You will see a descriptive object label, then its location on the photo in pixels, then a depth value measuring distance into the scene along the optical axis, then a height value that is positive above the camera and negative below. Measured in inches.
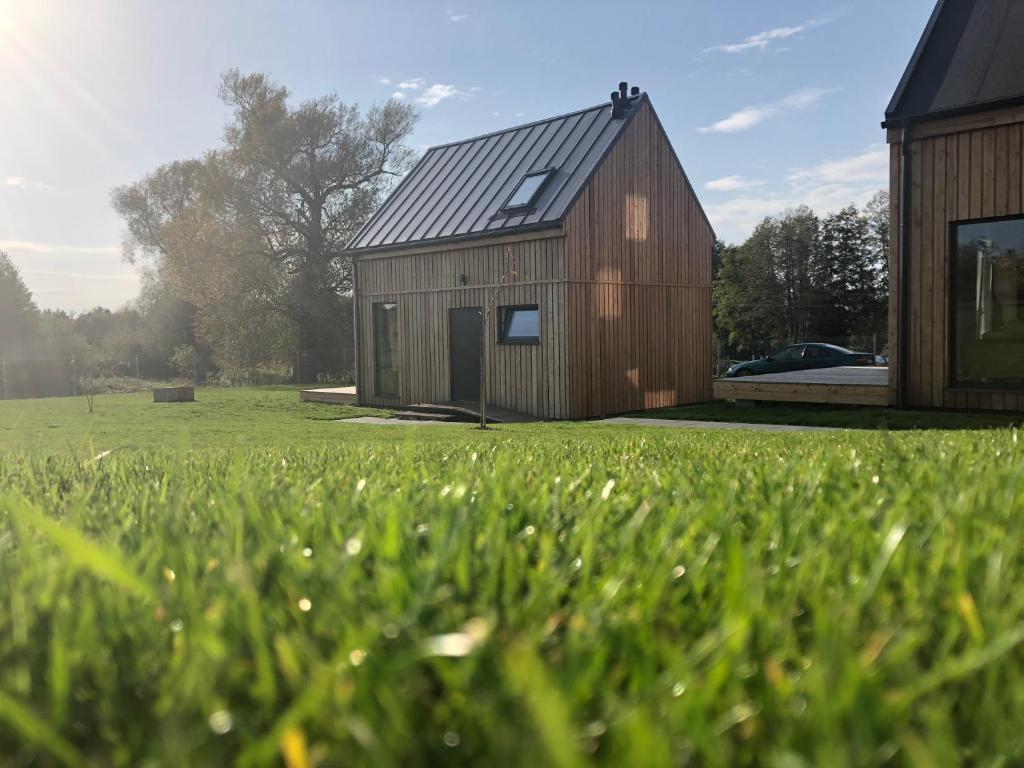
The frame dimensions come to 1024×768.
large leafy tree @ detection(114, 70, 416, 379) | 1350.9 +235.7
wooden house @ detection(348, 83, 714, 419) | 681.0 +72.3
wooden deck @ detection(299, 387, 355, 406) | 892.0 -43.8
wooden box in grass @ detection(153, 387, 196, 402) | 892.6 -39.1
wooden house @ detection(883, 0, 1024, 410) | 459.8 +78.0
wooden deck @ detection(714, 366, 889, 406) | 549.9 -28.4
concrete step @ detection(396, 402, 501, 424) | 671.8 -49.2
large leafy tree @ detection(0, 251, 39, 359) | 2053.4 +122.3
